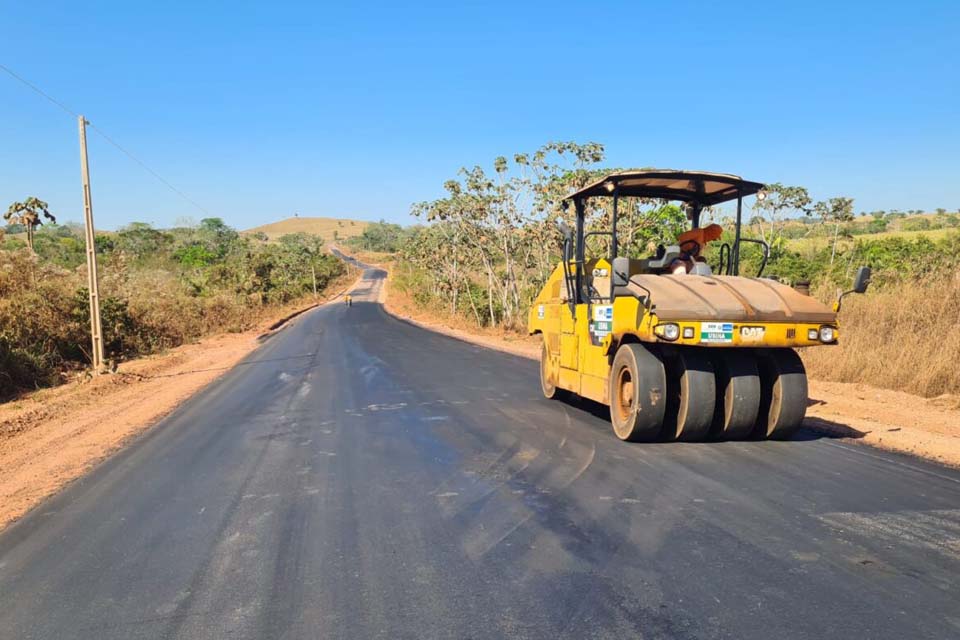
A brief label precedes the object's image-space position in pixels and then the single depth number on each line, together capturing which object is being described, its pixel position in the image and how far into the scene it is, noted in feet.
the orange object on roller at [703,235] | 25.77
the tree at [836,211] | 124.98
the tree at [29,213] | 109.60
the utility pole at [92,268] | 48.19
